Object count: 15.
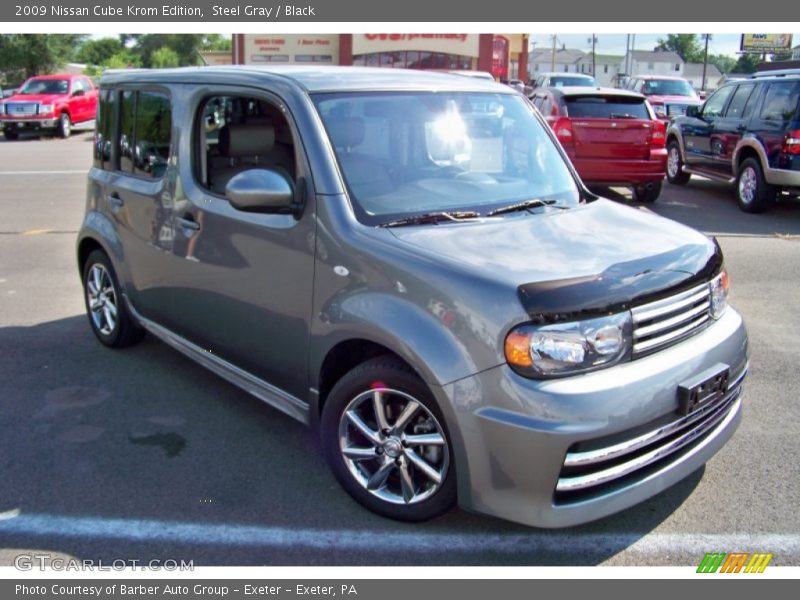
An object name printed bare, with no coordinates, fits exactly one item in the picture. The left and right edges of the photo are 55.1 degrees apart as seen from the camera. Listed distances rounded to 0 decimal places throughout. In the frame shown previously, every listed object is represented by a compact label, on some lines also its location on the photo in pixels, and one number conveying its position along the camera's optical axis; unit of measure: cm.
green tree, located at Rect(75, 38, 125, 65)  8244
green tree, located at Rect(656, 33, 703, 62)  12524
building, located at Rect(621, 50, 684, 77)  10769
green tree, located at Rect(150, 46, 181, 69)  5984
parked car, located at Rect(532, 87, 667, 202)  1103
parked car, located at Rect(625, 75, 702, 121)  2362
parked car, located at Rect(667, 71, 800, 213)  1040
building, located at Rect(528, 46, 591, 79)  11681
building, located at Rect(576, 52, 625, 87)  11762
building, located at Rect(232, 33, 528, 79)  4138
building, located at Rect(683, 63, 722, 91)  10525
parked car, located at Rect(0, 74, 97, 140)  2347
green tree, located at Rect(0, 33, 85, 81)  4422
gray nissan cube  288
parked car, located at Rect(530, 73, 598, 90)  2622
